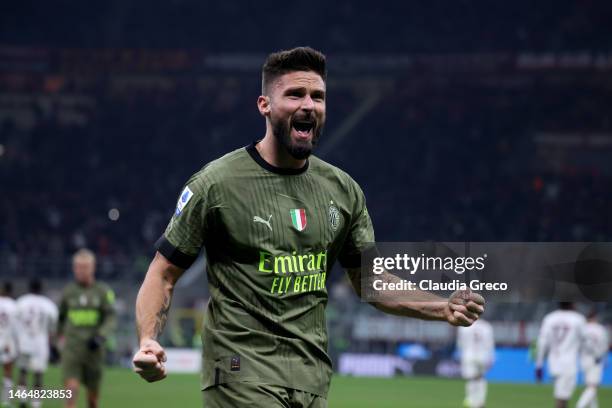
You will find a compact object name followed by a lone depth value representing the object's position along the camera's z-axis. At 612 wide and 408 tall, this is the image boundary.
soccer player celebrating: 8.19
